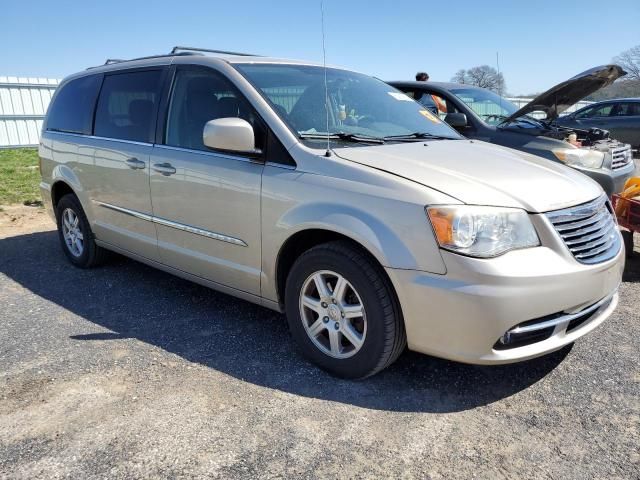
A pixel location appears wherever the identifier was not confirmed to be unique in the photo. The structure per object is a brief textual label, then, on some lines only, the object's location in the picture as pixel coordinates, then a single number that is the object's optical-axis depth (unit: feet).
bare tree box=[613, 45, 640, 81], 144.87
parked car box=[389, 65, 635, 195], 18.65
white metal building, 51.16
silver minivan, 8.42
